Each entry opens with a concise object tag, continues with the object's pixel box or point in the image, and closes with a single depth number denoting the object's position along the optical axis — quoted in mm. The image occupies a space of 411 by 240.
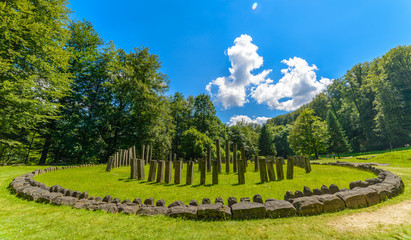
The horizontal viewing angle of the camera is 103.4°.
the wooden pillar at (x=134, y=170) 9023
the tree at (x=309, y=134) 30844
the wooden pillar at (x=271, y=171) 7761
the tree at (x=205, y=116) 29297
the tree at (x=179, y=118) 31094
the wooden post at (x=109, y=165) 11797
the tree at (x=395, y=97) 33062
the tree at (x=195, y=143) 23297
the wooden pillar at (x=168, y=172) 7906
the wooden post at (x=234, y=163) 11258
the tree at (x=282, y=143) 61472
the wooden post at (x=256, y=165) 11106
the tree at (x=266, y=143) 51375
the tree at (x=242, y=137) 39812
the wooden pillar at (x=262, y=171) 7467
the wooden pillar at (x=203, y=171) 7485
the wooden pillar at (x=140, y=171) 8750
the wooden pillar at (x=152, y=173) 8383
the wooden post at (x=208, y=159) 11736
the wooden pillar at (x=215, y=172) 7348
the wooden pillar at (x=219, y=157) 11766
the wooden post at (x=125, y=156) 15469
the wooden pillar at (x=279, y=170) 7972
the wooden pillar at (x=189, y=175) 7504
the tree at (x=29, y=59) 12305
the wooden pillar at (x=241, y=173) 7258
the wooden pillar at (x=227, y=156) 11530
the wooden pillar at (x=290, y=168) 8133
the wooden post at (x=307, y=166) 10081
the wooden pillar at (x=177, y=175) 7680
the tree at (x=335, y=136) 37188
